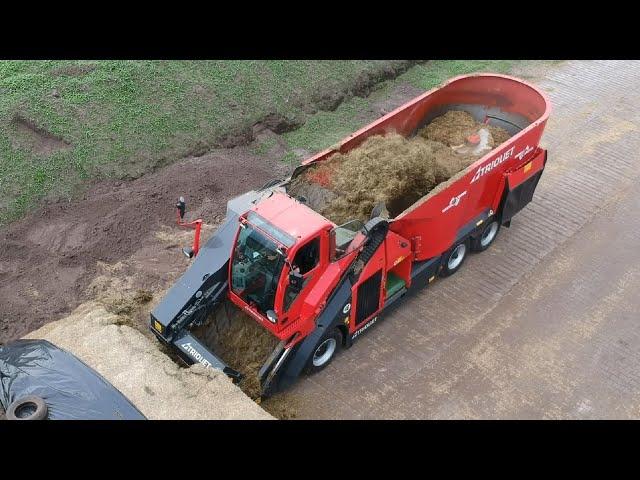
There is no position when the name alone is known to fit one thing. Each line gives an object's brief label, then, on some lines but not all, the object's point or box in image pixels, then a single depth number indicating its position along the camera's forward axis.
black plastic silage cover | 7.43
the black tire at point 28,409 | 7.13
